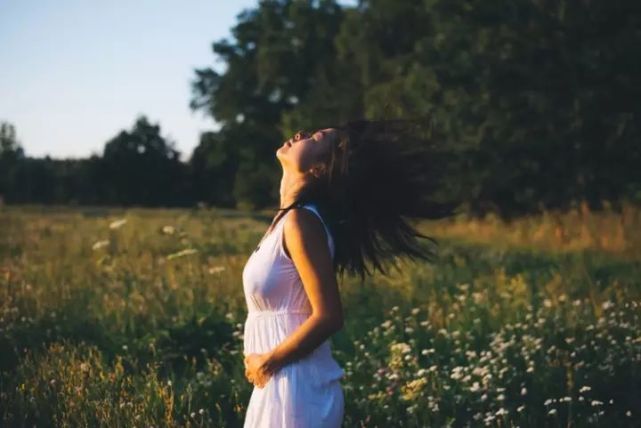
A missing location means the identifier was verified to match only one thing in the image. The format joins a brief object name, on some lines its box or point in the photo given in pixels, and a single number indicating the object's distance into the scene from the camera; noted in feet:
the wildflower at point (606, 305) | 24.99
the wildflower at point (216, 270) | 31.85
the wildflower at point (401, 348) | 20.61
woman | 10.21
